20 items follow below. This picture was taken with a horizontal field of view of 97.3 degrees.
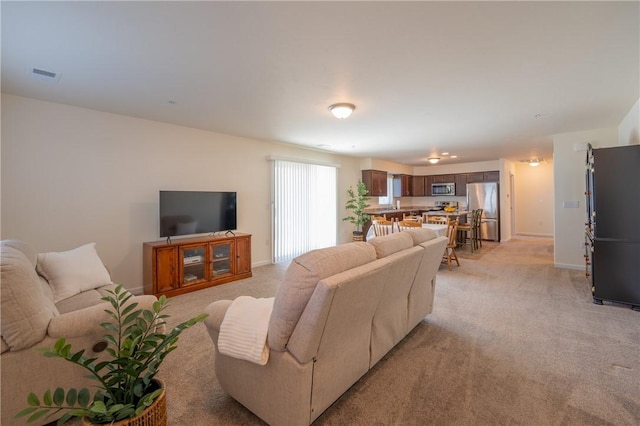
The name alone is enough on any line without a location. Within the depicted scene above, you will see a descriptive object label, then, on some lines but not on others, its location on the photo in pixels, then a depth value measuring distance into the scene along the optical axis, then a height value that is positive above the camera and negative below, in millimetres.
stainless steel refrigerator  7926 +198
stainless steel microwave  8945 +795
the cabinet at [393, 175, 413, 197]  9133 +926
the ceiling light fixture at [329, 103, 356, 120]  3322 +1246
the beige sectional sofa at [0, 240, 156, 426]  1414 -628
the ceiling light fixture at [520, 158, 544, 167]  8156 +1507
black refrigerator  3123 -153
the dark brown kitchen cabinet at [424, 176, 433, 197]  9539 +970
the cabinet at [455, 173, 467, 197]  8773 +898
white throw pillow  2428 -500
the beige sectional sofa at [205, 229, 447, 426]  1373 -645
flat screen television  3883 +51
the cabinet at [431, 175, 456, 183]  9023 +1132
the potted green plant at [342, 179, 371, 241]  7078 +156
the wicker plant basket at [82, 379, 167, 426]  1113 -832
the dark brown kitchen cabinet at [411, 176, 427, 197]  9742 +952
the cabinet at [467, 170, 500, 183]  8180 +1083
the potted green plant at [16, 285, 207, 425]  1048 -680
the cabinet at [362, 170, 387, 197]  7727 +904
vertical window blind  5680 +146
